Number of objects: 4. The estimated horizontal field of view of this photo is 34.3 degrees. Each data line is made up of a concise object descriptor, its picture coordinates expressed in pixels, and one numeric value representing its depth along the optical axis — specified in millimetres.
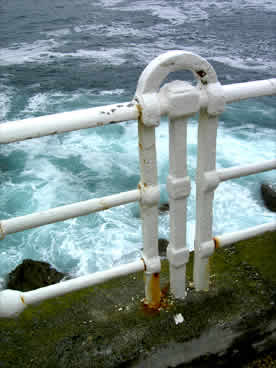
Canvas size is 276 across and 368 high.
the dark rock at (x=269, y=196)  8070
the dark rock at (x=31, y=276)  5582
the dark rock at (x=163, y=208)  7465
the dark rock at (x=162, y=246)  6270
